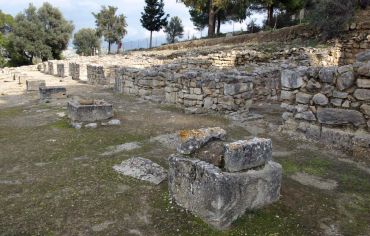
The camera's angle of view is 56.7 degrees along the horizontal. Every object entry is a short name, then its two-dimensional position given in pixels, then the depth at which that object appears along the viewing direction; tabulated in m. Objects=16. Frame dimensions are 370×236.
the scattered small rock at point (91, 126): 8.83
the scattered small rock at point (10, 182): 5.42
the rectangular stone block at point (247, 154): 4.24
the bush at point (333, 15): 21.34
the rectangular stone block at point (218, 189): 4.05
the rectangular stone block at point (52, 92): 13.65
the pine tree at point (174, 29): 57.47
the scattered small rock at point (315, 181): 5.23
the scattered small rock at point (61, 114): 10.41
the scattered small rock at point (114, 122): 9.09
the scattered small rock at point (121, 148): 6.90
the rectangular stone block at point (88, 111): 9.10
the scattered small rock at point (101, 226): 4.10
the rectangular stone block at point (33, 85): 17.25
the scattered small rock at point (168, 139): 7.41
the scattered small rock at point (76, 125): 8.82
